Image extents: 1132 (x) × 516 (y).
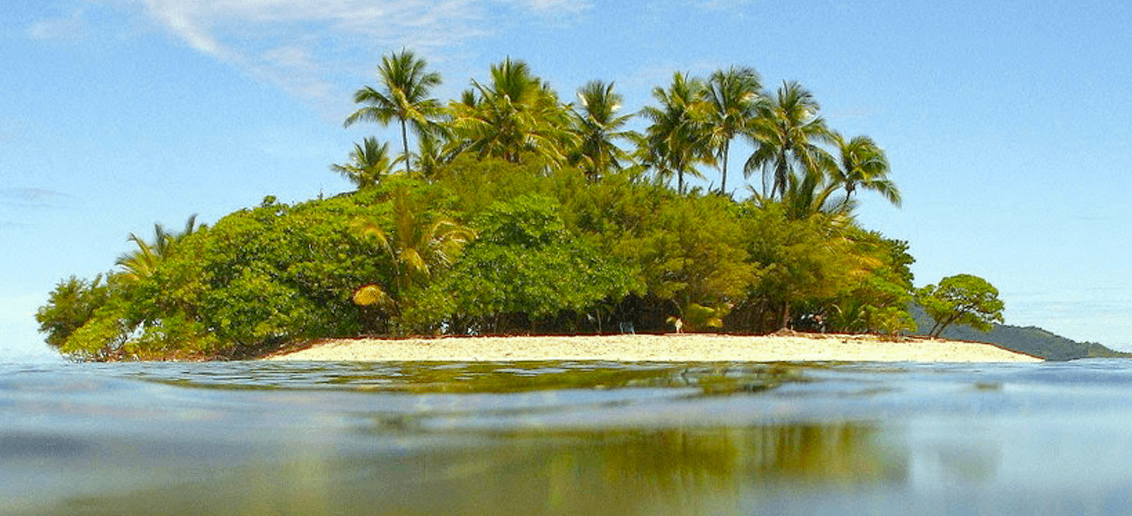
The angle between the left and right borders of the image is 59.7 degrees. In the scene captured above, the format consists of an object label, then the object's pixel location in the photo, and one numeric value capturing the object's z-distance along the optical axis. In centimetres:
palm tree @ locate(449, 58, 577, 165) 3825
